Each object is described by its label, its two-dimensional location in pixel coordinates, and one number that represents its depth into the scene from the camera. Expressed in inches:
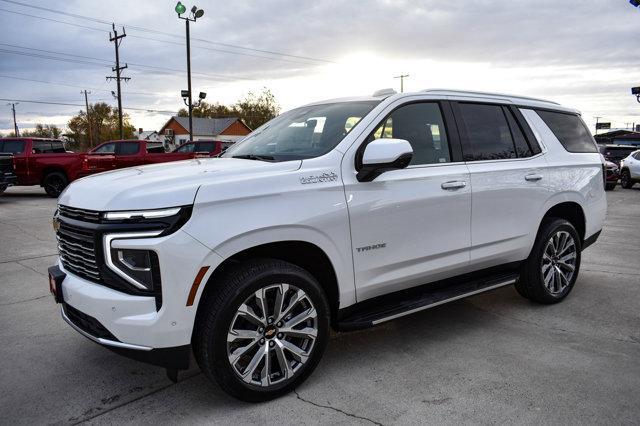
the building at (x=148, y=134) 3944.4
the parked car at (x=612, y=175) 715.4
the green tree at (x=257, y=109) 3555.4
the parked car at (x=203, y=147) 716.0
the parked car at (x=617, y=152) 850.1
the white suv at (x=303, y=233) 106.7
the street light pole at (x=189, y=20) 847.7
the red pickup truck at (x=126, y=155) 637.3
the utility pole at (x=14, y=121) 3817.9
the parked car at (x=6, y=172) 570.3
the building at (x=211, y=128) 3361.2
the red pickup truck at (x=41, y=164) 619.2
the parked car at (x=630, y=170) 746.2
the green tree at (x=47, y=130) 4136.3
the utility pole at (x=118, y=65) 1595.7
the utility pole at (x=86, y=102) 3206.2
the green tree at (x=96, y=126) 3501.5
